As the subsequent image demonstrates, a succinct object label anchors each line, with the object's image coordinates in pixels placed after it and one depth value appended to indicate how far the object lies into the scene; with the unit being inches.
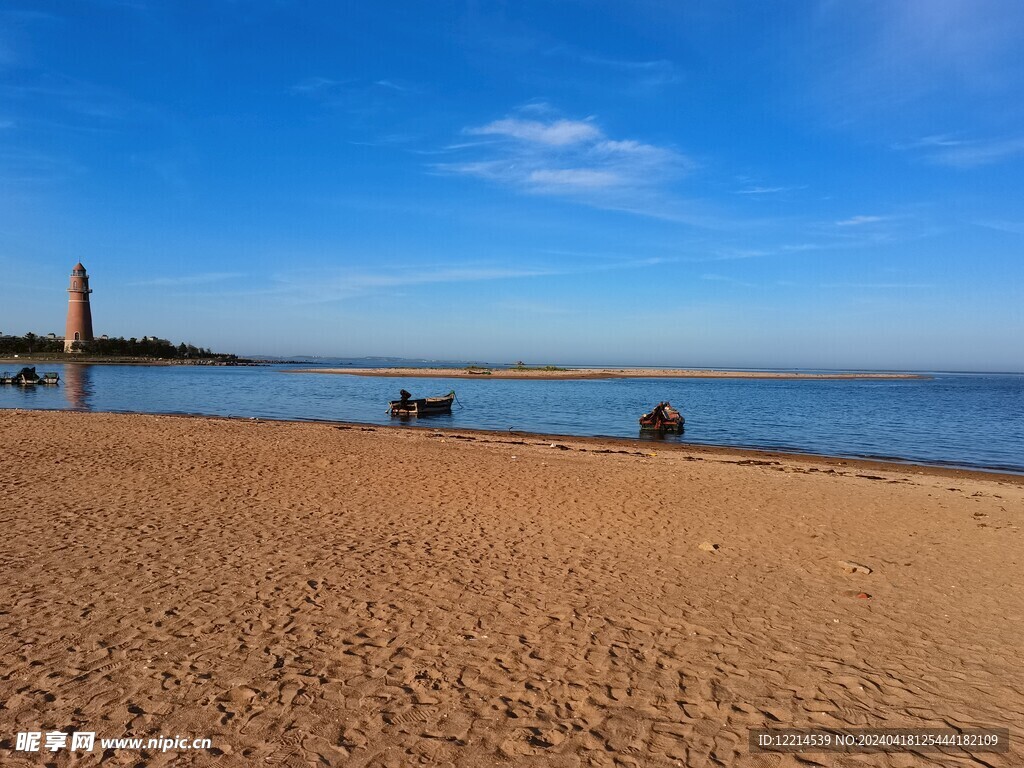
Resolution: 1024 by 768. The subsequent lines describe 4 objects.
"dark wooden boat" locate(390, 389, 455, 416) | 1255.5
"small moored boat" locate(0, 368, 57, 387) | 1790.1
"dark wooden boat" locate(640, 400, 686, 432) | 1024.2
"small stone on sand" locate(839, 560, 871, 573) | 309.0
